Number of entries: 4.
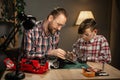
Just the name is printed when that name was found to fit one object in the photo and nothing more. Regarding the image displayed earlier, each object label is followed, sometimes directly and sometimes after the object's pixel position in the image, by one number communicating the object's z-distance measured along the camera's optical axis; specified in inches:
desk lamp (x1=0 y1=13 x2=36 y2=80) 71.9
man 98.9
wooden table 73.1
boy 105.7
